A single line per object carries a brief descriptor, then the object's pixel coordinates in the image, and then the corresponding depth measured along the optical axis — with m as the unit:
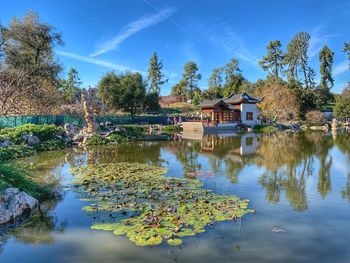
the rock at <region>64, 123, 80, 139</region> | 23.01
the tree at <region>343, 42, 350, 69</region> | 48.81
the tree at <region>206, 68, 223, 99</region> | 62.25
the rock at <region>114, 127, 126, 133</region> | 25.10
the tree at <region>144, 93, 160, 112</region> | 44.94
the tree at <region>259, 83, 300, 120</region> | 43.00
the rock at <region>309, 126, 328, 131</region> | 39.60
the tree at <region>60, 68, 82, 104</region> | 50.59
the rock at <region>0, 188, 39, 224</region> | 6.29
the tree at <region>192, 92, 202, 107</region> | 59.32
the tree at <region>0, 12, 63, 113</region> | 28.66
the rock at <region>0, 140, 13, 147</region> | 15.37
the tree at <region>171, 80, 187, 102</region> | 69.25
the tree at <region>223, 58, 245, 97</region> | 62.11
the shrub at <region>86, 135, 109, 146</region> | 21.58
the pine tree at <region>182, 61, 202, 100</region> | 67.56
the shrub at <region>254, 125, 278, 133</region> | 36.98
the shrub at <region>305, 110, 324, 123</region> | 44.16
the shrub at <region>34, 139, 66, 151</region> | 17.94
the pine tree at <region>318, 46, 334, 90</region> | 60.50
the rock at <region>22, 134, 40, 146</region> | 17.66
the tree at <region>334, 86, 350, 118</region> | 42.41
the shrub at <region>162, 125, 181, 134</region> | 37.06
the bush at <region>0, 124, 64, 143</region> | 17.05
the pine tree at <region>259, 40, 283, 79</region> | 58.94
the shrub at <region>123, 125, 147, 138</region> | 26.70
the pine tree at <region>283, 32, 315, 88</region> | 55.25
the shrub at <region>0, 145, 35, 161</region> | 13.72
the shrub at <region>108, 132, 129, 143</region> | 23.02
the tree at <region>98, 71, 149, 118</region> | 40.69
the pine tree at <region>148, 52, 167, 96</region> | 68.25
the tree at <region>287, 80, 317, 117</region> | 46.69
